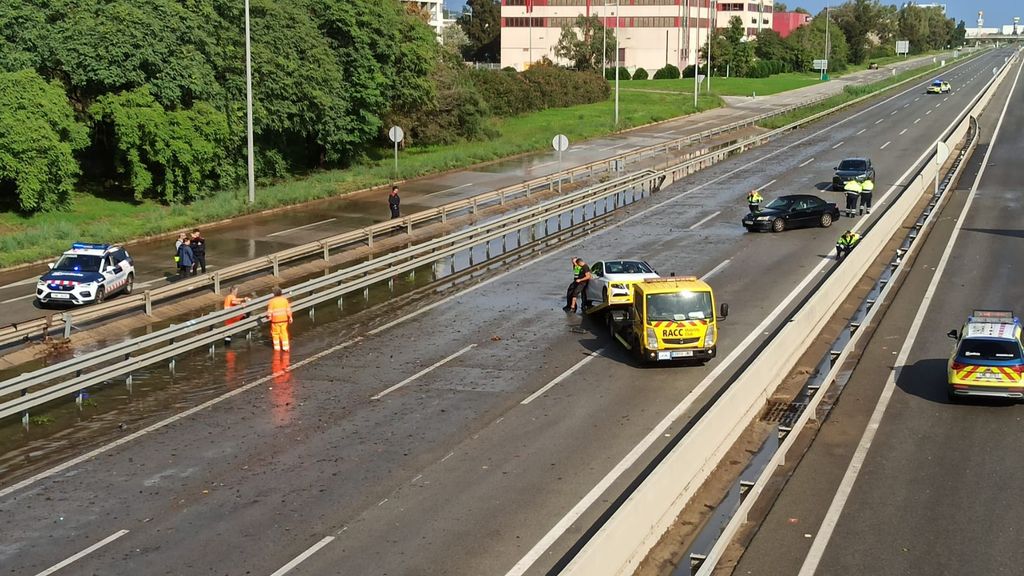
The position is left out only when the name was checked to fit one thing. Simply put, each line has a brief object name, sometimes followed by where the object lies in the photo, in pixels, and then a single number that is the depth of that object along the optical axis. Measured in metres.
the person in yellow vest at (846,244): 34.31
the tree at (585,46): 124.50
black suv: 49.28
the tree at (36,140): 41.09
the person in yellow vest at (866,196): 42.97
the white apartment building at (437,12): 170.00
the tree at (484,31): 170.12
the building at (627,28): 148.00
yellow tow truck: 23.09
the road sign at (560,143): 53.96
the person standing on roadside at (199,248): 33.28
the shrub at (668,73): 140.25
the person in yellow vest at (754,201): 41.47
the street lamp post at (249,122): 44.16
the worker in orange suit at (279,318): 24.83
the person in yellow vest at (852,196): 42.53
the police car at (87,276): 29.78
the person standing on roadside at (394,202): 42.12
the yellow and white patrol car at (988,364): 20.28
